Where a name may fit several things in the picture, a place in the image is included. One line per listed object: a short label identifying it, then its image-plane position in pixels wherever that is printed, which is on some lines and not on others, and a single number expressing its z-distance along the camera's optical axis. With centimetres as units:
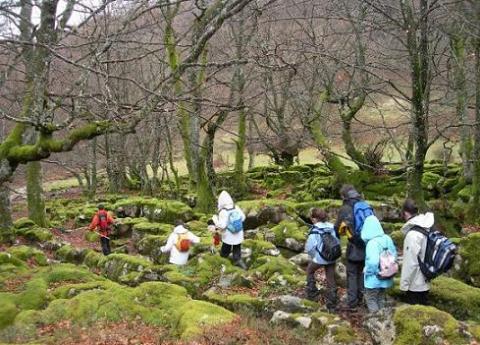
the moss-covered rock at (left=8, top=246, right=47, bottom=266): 1315
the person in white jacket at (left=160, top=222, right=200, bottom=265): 1163
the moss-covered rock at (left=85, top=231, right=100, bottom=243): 1919
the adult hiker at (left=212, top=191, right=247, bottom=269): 1083
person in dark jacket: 820
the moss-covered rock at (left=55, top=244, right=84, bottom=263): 1470
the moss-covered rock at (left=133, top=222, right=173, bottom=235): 1668
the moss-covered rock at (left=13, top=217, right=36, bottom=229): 1873
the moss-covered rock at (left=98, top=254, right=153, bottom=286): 1122
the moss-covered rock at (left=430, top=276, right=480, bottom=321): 828
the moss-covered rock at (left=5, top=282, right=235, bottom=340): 754
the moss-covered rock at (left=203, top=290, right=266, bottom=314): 879
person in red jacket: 1538
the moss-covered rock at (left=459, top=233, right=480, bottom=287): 990
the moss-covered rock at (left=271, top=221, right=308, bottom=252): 1321
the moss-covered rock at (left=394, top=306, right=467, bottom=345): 672
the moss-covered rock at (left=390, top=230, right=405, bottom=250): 1191
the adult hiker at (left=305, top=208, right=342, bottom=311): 862
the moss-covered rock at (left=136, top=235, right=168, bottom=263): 1353
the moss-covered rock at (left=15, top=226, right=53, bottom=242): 1756
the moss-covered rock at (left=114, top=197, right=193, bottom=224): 1942
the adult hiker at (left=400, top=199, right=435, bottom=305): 758
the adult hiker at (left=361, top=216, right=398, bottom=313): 764
